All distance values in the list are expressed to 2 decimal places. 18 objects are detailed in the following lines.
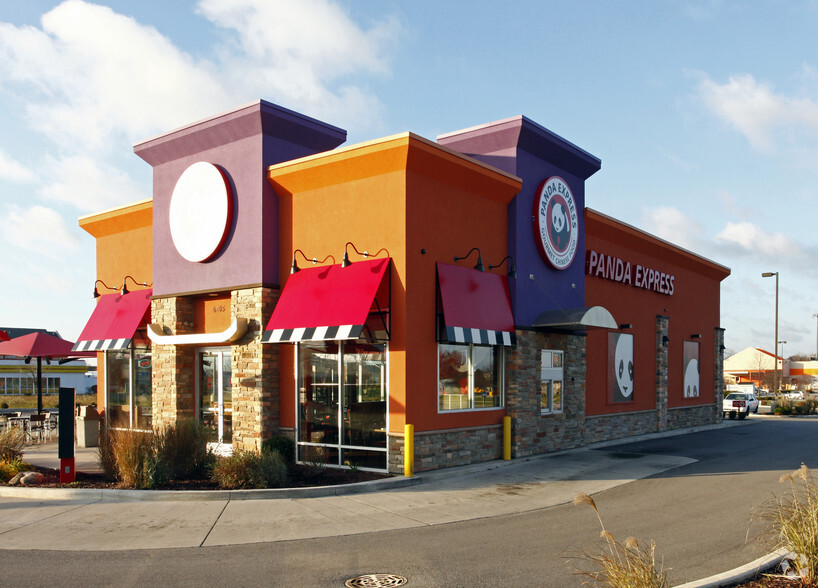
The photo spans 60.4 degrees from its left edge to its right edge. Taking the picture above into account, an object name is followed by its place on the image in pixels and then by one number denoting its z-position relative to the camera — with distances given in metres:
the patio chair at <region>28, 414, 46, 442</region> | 21.98
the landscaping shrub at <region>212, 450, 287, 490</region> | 12.91
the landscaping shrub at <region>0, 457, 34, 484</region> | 13.73
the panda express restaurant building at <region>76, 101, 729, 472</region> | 15.18
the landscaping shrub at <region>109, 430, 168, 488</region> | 12.88
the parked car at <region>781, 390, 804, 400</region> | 66.96
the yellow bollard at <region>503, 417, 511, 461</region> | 16.92
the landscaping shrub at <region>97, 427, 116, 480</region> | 13.71
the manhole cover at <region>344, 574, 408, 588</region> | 7.68
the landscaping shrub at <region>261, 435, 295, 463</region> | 15.90
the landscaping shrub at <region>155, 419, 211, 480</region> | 13.52
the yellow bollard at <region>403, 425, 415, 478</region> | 14.14
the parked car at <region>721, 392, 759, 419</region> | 37.22
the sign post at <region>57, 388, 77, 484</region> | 13.07
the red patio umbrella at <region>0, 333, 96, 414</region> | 22.28
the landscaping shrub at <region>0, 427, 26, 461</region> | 14.71
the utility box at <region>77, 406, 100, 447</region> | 20.95
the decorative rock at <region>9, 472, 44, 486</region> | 13.28
